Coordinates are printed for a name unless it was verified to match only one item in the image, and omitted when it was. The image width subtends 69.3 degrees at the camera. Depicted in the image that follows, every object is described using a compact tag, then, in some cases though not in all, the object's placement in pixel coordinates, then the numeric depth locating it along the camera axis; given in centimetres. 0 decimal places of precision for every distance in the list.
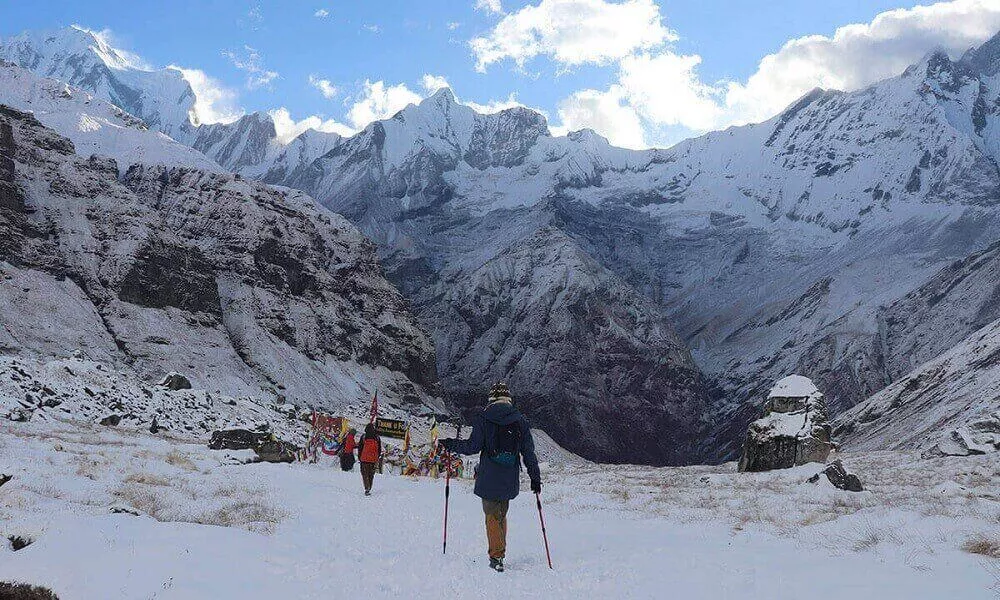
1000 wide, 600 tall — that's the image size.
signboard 3120
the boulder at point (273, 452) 2961
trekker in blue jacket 1024
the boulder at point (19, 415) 3259
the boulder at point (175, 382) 6712
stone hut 3466
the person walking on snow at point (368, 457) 1940
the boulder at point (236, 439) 3108
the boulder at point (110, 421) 4255
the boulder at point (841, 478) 2072
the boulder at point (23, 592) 555
